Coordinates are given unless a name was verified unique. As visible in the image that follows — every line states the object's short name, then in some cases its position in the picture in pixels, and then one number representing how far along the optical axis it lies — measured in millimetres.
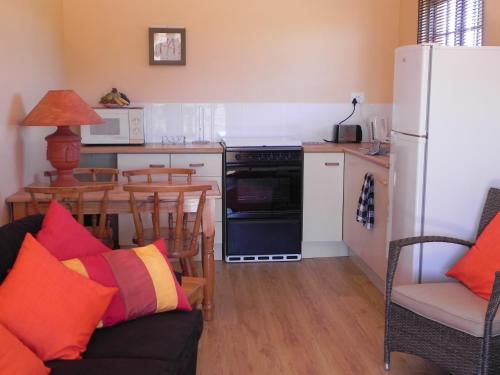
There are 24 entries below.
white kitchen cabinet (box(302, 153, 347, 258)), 4547
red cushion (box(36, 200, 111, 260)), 2297
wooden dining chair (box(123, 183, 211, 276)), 3048
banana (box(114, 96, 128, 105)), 4680
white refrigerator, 2961
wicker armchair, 2363
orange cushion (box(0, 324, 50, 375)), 1640
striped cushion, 2221
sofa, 1866
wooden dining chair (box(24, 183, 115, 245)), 3004
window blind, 3842
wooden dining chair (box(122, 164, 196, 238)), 3791
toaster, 4945
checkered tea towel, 3906
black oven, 4461
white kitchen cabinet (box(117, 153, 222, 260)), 4441
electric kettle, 4398
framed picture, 4809
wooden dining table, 3239
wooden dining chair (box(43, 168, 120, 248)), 3538
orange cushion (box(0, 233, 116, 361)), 1895
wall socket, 5055
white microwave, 4566
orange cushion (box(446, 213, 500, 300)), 2641
